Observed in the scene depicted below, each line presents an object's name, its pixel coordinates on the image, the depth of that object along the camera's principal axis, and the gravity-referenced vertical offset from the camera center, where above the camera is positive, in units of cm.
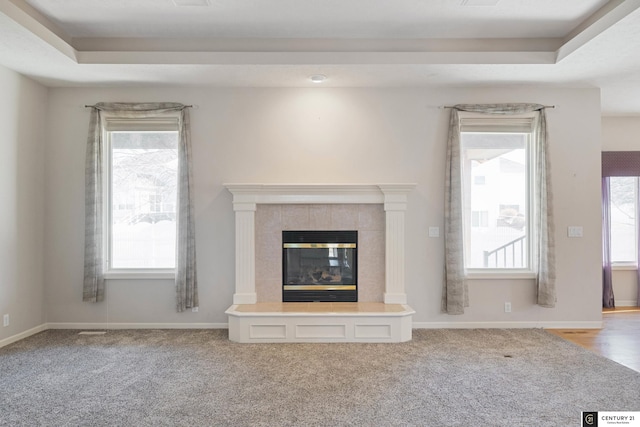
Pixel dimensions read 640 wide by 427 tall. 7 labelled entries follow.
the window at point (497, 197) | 486 +28
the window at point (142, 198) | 481 +29
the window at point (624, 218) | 614 +4
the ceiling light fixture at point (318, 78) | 438 +155
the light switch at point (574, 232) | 481 -13
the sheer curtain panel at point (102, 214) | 463 +13
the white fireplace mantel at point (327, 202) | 464 +10
